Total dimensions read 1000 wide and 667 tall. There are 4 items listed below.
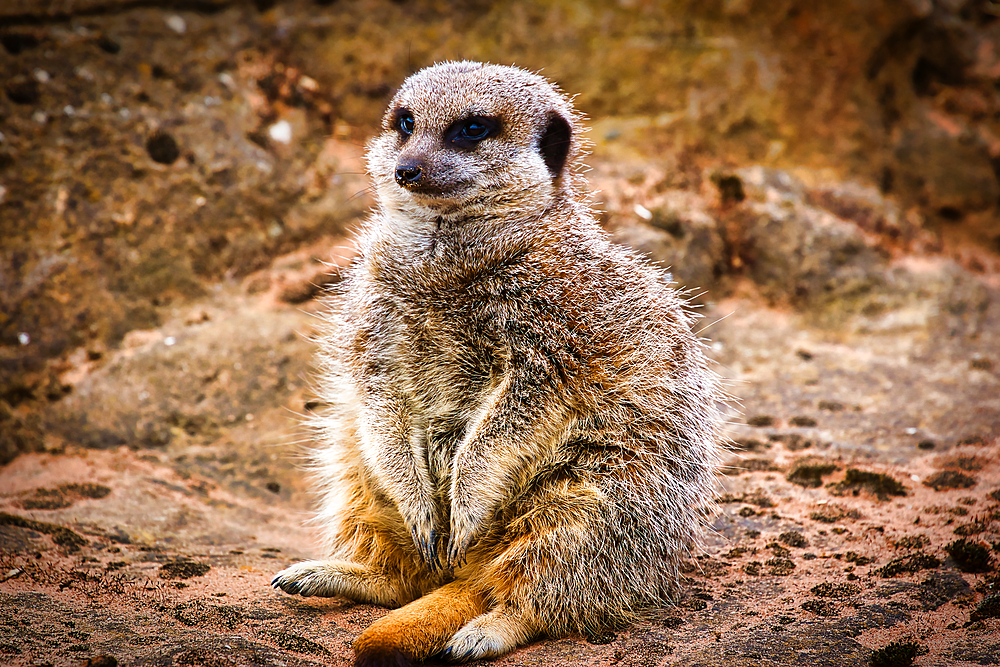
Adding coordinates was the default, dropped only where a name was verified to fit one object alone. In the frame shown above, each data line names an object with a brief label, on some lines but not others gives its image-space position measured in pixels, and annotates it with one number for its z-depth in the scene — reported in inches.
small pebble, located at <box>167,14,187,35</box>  426.9
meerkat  222.7
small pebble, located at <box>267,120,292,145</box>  447.8
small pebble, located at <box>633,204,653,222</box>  456.1
